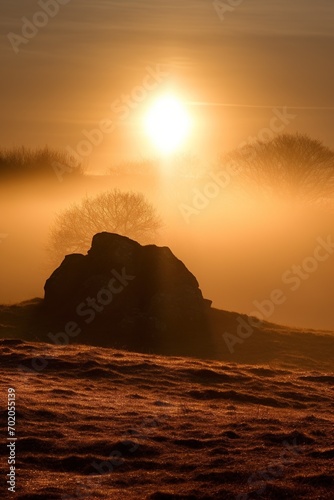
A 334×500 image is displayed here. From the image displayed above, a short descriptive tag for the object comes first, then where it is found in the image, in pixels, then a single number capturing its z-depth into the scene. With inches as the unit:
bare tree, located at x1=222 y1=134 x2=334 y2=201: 3757.4
